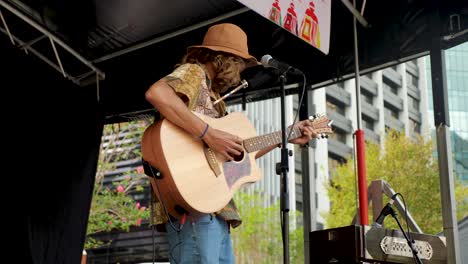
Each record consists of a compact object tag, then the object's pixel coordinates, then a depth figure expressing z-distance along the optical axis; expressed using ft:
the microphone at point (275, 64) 10.26
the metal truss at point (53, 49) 17.07
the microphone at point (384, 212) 11.59
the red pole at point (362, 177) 14.67
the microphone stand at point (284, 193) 9.38
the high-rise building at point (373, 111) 115.14
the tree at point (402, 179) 55.26
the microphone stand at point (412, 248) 11.03
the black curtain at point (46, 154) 16.08
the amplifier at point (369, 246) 10.82
